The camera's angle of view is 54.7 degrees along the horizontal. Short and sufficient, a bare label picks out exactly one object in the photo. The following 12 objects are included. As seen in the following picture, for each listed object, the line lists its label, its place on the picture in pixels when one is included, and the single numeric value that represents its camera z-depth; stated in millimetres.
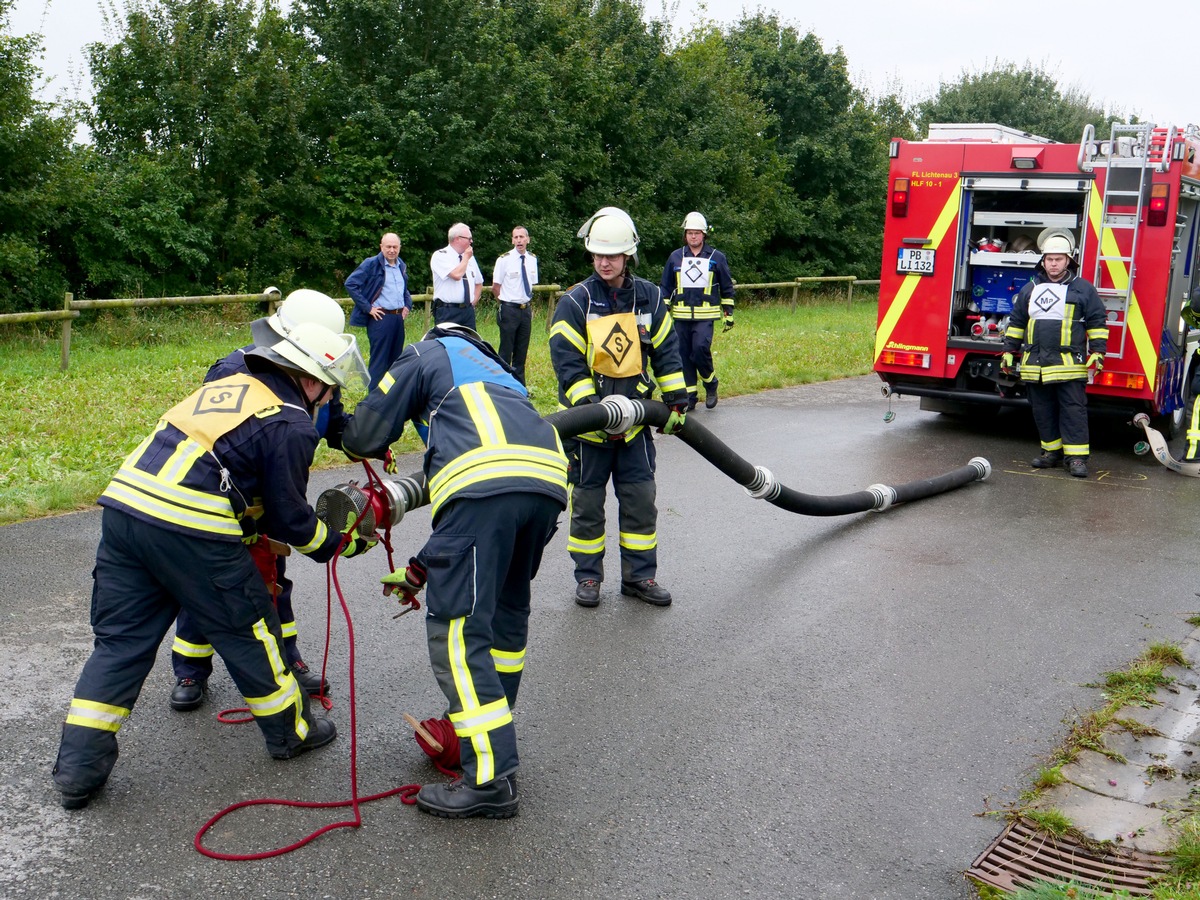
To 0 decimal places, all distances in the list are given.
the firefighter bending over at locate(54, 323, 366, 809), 3582
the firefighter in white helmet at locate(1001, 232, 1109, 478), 9156
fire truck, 9484
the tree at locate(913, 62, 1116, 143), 46594
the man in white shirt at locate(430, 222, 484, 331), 11453
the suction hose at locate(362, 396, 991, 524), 4430
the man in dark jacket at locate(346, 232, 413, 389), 11023
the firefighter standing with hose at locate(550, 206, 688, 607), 5680
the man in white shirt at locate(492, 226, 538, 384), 12383
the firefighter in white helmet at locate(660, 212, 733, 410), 11266
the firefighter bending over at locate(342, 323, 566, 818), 3598
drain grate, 3361
